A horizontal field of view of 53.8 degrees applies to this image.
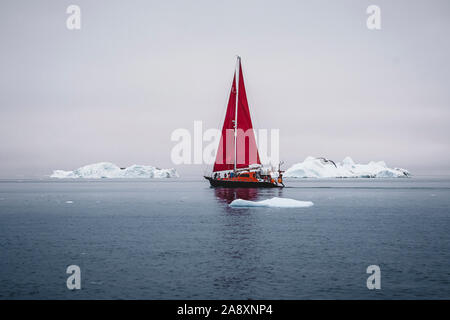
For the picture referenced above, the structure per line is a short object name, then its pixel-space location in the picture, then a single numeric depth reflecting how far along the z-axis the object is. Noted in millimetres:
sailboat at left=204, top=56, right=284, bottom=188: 94625
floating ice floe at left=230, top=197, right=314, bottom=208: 53044
